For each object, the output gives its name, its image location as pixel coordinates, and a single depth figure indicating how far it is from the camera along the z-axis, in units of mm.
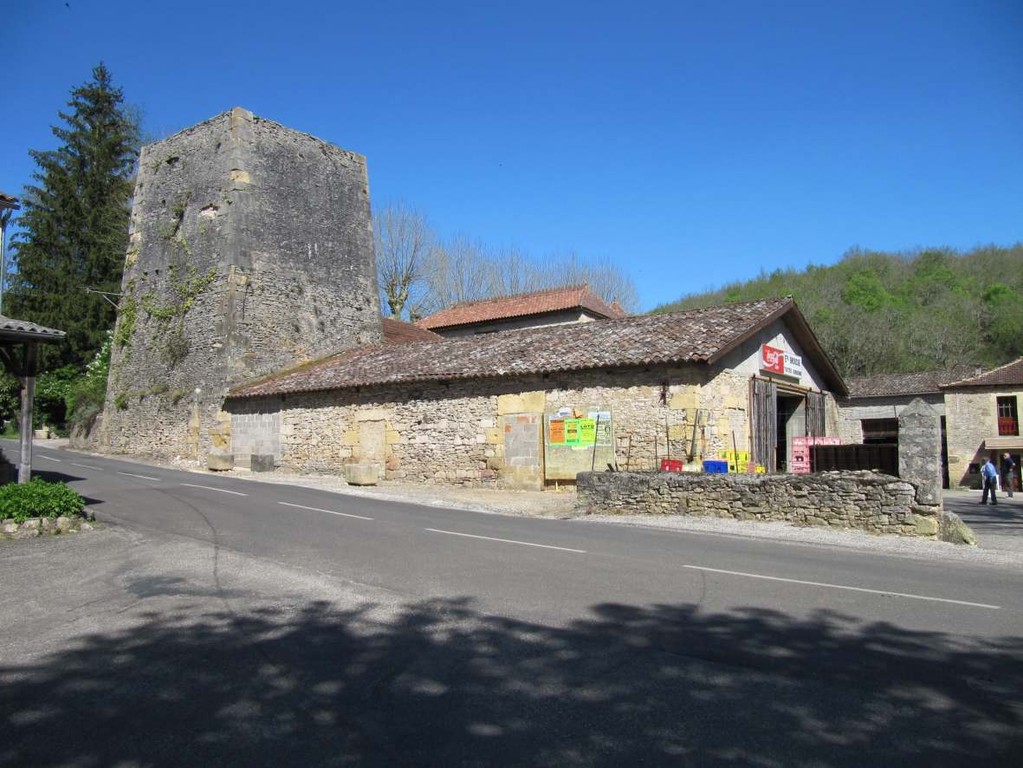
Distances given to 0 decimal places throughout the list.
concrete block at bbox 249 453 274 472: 24281
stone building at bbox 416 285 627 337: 35688
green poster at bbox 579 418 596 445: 18047
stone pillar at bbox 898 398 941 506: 11758
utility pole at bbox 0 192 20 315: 14391
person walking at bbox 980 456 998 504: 23625
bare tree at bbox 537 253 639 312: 48625
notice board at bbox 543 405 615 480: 17891
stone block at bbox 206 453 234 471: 24625
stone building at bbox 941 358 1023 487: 34188
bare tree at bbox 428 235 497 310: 45812
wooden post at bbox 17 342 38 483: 11727
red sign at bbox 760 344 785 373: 19484
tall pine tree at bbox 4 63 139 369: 37062
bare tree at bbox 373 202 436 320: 43781
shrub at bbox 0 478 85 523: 9562
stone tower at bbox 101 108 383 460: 26750
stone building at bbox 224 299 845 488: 17266
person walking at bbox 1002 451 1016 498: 31281
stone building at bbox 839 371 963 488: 38188
